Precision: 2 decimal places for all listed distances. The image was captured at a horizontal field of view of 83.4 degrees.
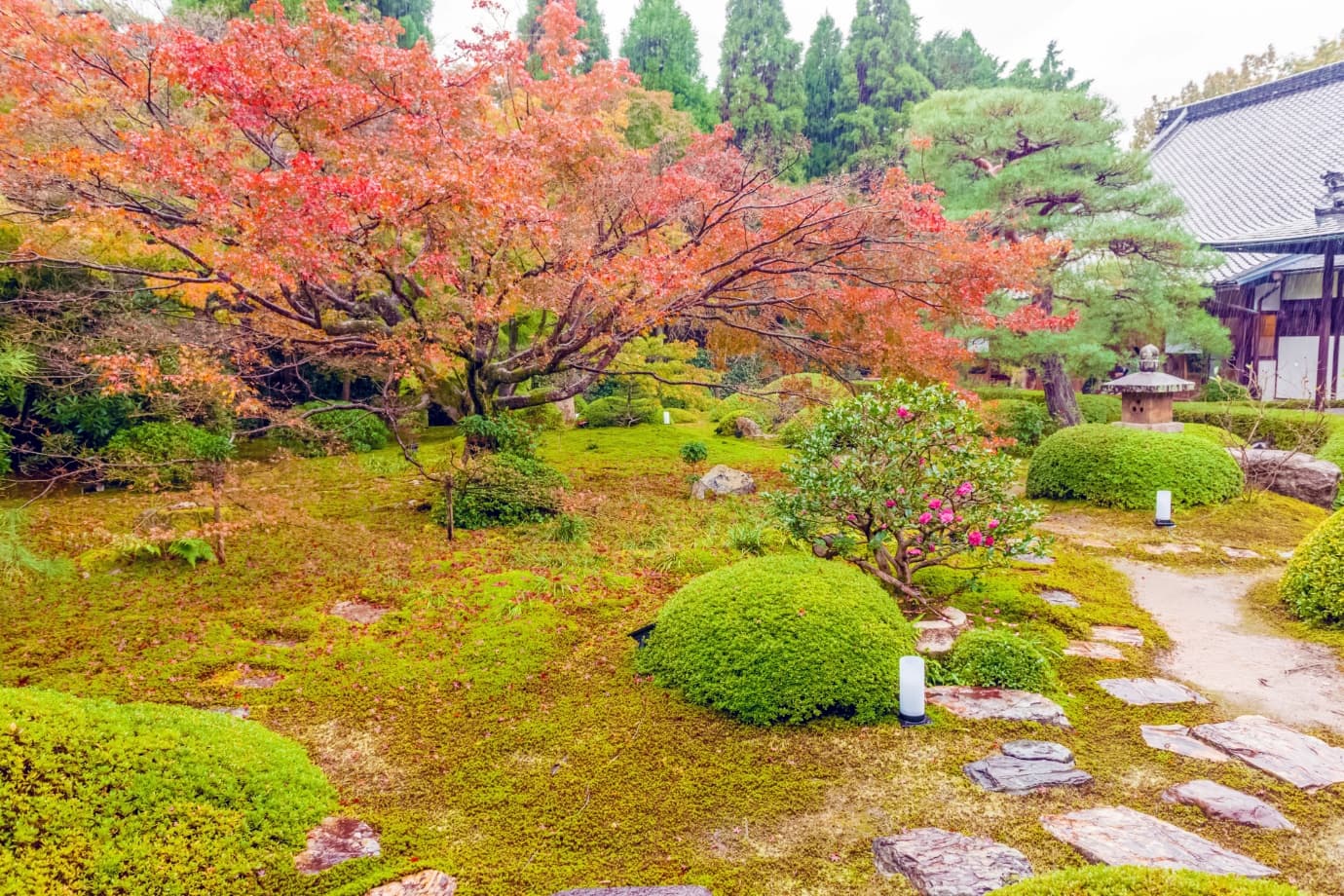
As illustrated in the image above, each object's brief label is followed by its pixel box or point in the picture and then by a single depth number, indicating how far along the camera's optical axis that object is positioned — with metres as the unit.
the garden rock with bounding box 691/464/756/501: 8.77
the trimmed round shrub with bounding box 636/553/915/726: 3.54
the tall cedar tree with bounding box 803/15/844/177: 24.14
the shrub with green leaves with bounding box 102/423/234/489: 8.20
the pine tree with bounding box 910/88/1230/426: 10.69
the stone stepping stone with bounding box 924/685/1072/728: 3.57
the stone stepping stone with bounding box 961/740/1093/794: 3.00
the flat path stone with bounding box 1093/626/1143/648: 4.61
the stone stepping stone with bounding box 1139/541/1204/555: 6.65
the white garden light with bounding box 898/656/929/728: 3.47
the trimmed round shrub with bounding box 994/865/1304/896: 1.59
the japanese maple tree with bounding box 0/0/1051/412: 5.90
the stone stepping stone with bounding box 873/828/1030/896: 2.41
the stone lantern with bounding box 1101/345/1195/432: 9.14
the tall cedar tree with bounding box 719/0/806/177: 22.94
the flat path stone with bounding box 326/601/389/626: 5.11
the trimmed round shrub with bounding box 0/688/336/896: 2.08
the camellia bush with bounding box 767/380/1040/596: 4.59
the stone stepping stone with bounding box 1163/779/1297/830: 2.73
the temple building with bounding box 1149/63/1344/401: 12.20
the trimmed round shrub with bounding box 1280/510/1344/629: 4.74
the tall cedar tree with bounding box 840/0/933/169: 23.30
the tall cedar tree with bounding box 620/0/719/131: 23.00
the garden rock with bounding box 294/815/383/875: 2.52
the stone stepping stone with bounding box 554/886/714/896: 2.35
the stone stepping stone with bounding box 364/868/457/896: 2.43
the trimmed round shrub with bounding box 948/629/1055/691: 3.87
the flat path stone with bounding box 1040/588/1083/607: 5.23
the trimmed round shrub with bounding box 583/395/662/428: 14.56
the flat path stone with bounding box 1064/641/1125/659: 4.36
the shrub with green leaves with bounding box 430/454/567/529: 7.34
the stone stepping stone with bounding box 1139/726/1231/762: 3.24
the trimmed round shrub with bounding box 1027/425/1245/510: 7.98
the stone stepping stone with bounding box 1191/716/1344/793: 3.05
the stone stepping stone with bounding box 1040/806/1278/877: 2.44
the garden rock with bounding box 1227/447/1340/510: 8.27
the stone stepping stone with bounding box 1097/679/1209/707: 3.81
